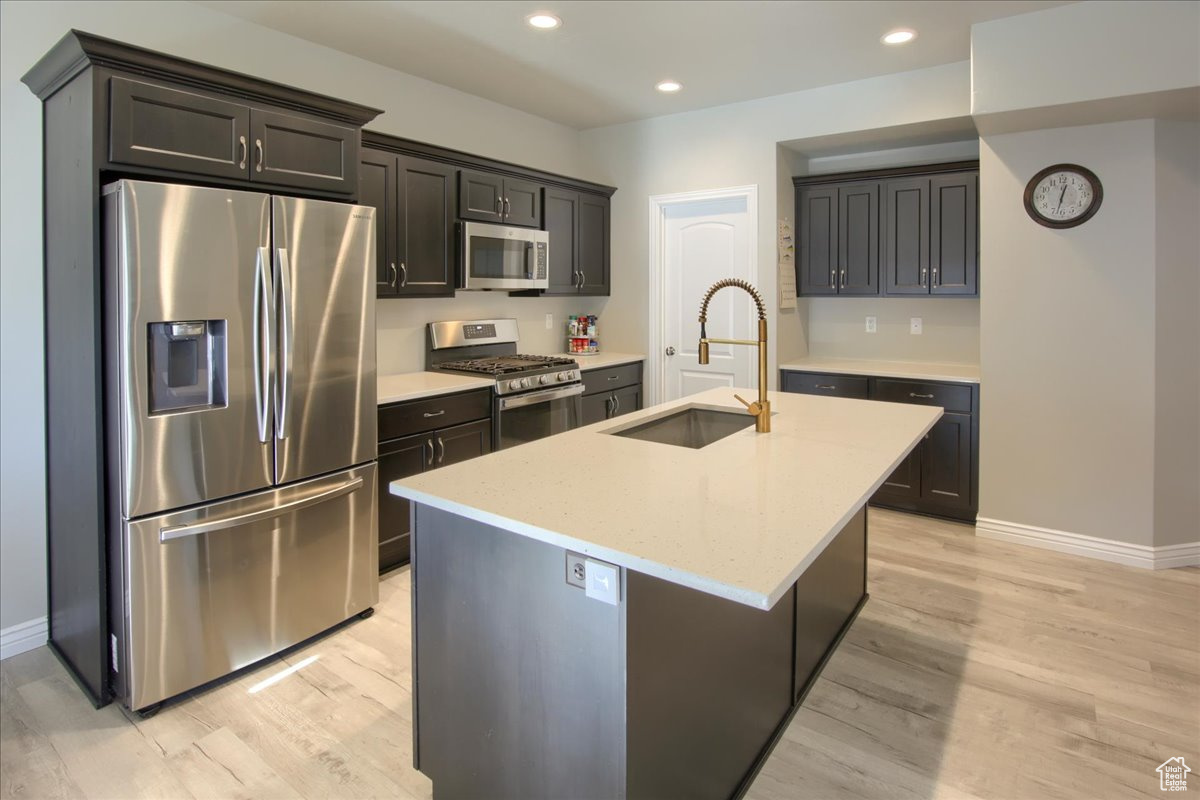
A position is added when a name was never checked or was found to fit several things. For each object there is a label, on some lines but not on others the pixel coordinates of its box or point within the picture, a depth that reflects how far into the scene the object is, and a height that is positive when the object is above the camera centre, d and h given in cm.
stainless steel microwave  402 +81
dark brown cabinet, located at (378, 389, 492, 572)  324 -30
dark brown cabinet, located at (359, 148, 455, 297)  352 +90
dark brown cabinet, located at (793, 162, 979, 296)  422 +99
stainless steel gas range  385 +7
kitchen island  141 -50
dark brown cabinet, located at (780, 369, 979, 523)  402 -41
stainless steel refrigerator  217 -11
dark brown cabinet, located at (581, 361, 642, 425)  467 -3
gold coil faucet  236 +2
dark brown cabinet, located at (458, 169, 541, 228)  401 +116
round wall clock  347 +96
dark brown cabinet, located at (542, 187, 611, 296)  477 +106
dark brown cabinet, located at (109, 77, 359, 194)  218 +87
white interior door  485 +77
